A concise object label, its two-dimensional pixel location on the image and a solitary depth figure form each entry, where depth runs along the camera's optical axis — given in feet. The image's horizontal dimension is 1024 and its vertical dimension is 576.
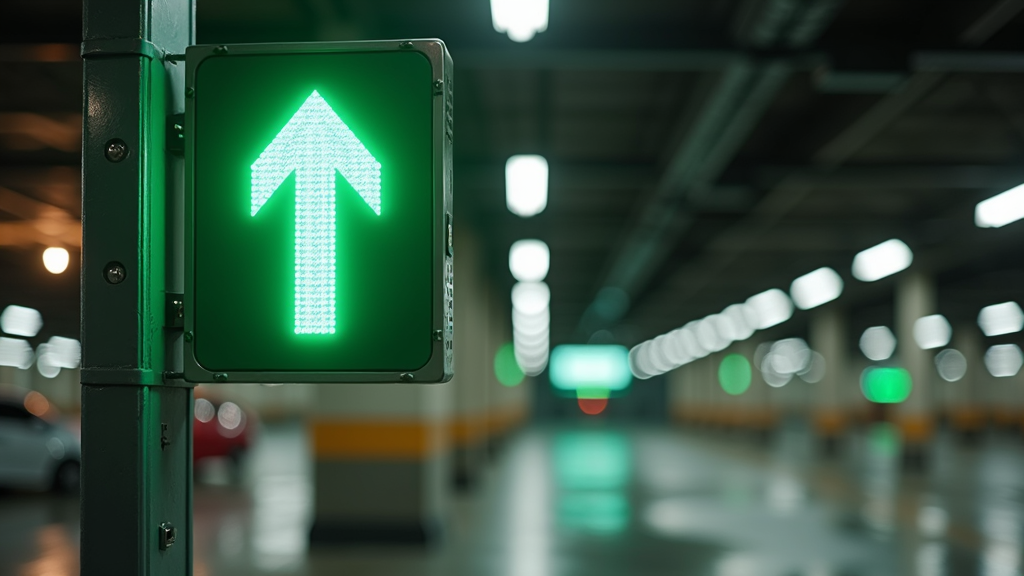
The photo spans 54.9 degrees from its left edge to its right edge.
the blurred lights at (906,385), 76.02
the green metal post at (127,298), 7.87
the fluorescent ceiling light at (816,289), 83.41
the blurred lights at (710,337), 138.63
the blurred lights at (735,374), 144.77
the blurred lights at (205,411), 59.41
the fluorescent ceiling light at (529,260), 63.26
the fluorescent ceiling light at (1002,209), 40.29
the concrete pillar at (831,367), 99.96
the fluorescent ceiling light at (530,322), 112.98
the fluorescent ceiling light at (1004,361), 151.37
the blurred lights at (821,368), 103.72
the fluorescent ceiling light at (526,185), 40.63
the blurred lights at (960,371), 141.08
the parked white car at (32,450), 48.67
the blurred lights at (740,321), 121.00
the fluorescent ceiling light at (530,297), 86.89
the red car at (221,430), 59.41
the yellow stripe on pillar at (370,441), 34.88
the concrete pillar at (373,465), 34.40
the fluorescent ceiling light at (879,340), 145.38
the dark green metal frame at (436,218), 7.84
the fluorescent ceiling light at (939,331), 121.60
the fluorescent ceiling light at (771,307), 103.35
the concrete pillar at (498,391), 92.48
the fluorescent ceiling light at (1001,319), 110.22
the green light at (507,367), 107.07
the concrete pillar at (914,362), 73.77
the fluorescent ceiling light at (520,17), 23.93
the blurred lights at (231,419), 61.31
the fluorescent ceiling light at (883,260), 64.34
